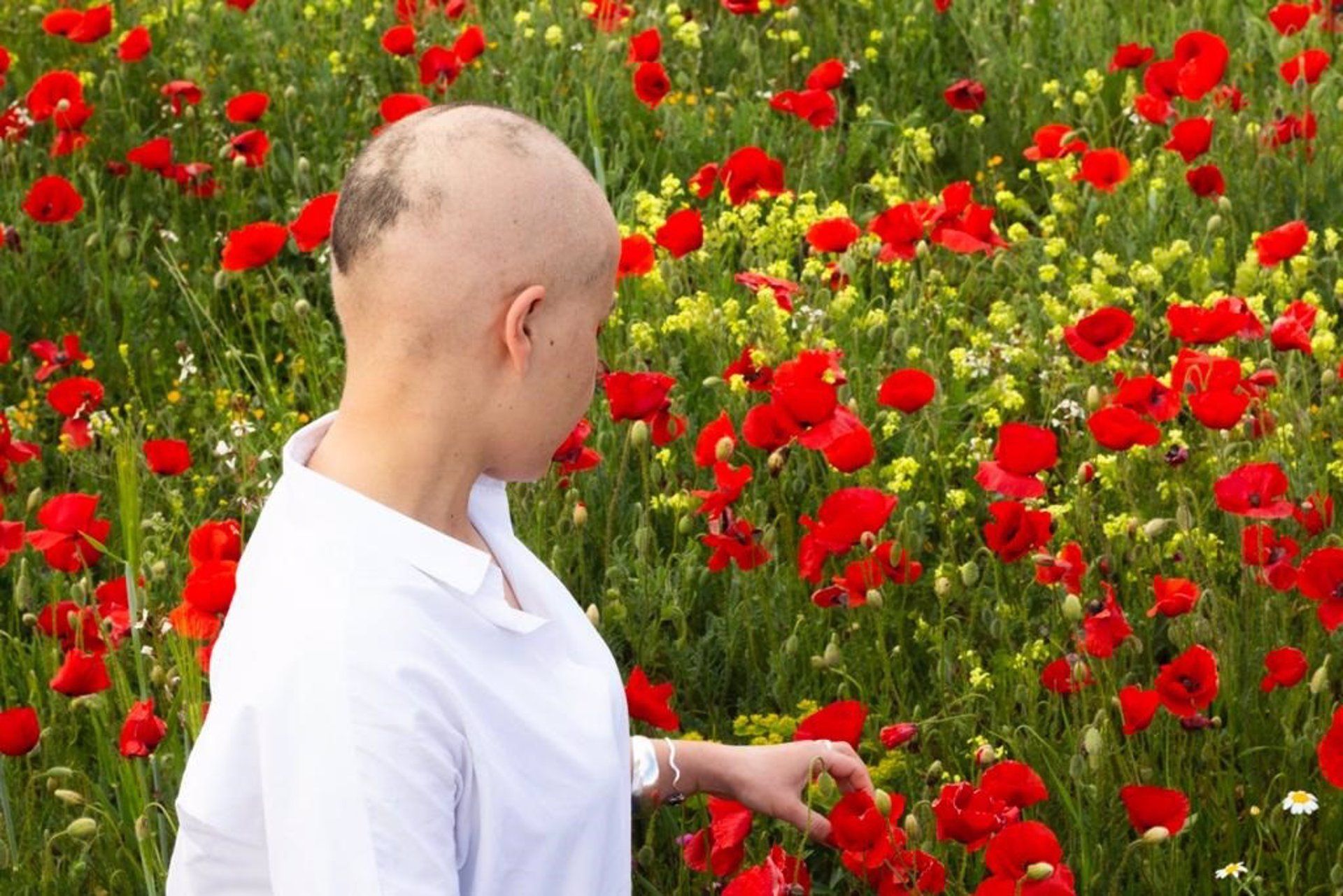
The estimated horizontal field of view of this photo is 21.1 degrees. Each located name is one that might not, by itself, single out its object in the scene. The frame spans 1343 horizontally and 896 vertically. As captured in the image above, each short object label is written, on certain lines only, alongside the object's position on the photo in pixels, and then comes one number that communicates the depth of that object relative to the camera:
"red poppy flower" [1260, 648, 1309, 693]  4.21
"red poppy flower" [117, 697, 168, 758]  3.94
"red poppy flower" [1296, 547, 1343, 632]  4.26
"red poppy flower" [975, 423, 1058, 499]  4.45
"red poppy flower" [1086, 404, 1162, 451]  4.51
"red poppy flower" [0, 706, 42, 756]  4.23
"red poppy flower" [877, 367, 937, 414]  4.80
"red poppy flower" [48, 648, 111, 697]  4.21
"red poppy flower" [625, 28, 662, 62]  7.09
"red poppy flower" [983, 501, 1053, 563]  4.45
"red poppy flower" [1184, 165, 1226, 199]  6.31
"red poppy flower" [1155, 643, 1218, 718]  4.15
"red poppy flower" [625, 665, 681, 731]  4.05
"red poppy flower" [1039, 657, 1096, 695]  4.30
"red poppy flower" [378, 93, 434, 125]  6.52
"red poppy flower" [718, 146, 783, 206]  5.99
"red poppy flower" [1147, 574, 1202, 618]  4.30
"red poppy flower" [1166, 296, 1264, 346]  4.86
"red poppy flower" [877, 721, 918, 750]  4.11
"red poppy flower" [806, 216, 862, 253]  5.75
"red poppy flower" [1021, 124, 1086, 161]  6.70
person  2.66
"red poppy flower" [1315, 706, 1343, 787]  3.91
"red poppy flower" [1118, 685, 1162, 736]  4.04
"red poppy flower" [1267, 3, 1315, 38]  7.07
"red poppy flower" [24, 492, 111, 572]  4.58
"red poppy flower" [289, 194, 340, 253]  5.57
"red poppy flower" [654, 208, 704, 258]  5.69
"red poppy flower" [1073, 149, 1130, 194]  6.39
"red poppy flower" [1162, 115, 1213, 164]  6.29
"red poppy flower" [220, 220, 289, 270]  5.68
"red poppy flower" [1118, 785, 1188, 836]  3.86
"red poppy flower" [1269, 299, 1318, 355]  4.97
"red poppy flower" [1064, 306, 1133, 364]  4.97
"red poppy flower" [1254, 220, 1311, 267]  5.57
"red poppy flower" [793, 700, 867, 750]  3.94
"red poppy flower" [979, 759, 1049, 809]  3.74
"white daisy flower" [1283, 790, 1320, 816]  4.11
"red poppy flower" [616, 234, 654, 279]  5.50
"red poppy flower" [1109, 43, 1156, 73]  7.09
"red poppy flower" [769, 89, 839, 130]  6.80
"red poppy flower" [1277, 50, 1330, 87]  6.75
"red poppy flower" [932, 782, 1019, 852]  3.56
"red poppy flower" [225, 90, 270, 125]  7.07
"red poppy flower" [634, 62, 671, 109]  6.89
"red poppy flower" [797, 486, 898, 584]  4.49
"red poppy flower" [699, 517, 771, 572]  4.73
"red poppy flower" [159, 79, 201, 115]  7.30
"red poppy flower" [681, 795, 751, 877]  3.77
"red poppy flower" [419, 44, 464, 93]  7.14
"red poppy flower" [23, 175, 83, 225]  6.77
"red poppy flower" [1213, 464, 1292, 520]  4.39
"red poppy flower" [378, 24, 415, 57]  7.28
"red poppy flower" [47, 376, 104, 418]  5.60
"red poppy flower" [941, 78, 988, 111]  7.29
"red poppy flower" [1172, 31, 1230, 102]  6.53
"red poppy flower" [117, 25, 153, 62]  7.42
